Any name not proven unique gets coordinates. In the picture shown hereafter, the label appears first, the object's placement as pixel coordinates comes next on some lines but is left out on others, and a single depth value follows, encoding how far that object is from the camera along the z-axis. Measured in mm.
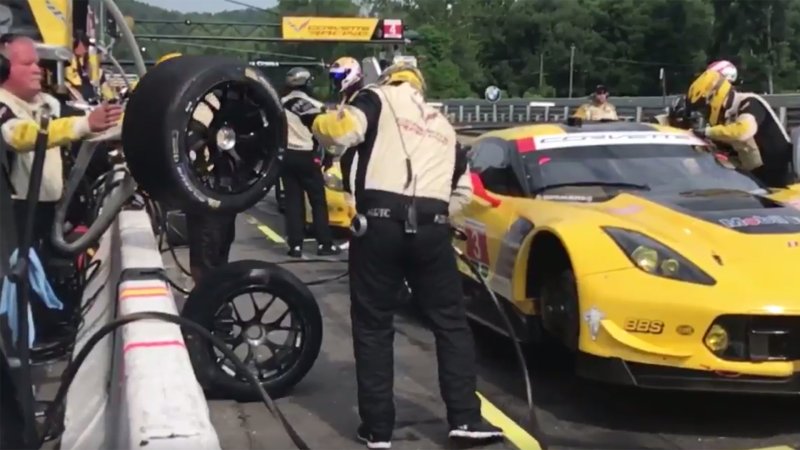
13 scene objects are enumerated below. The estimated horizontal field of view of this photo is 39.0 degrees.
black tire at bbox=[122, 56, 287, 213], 5039
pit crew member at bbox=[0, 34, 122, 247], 5219
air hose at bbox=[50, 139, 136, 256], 5914
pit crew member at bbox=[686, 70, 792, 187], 8094
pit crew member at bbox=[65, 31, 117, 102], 10992
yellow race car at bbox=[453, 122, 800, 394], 5094
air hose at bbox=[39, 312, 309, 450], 3809
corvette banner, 68375
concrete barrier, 2838
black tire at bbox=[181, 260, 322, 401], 5816
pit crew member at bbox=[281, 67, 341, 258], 11281
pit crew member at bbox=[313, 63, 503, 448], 5145
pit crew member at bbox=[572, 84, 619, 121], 14977
